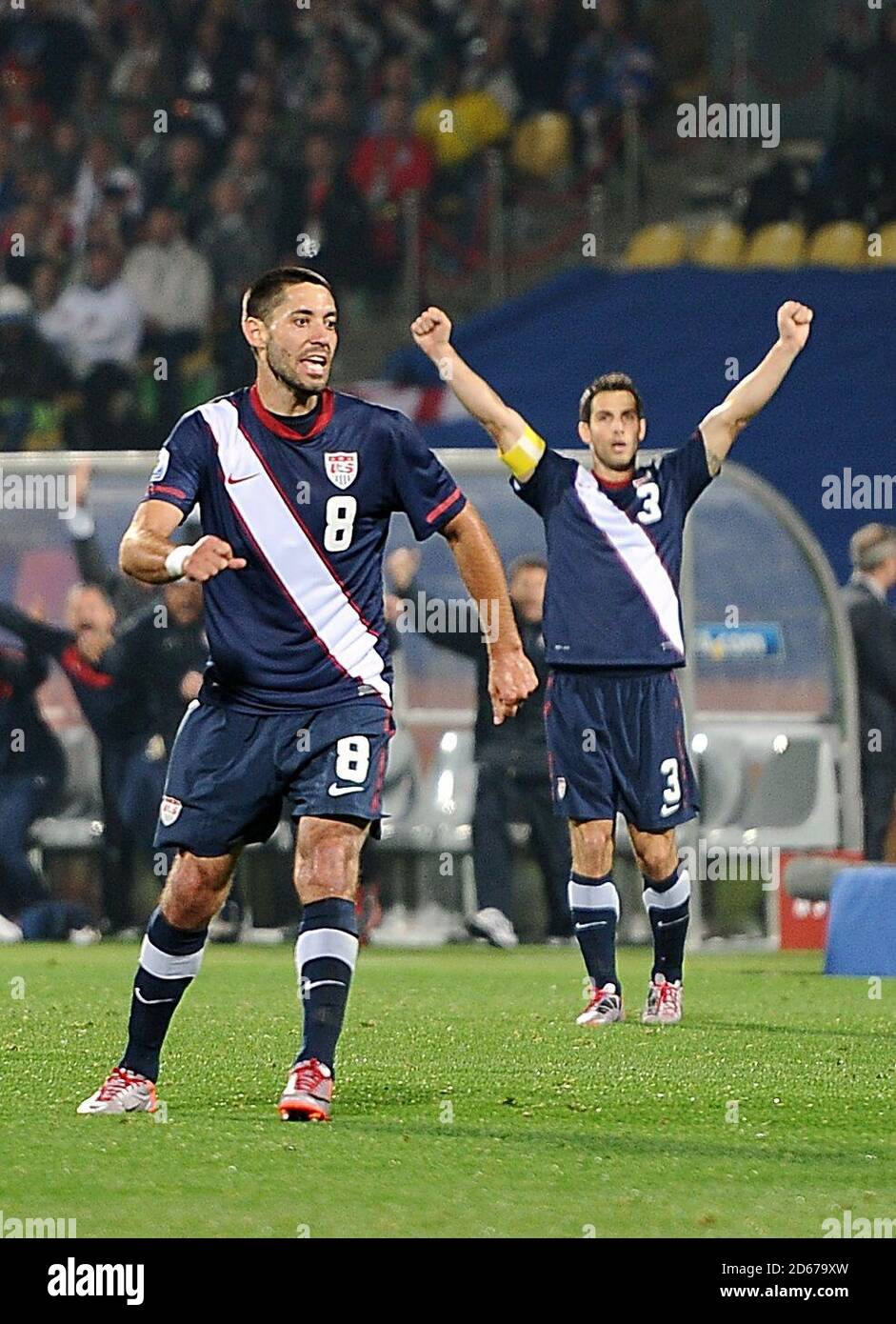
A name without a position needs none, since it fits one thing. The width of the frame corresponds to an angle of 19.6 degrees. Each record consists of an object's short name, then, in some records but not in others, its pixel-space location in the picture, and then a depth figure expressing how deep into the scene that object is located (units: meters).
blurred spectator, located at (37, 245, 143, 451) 16.36
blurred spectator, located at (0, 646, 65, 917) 12.11
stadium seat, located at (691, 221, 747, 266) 16.53
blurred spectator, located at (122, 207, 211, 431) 16.77
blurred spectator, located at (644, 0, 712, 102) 17.50
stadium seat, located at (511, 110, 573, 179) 17.31
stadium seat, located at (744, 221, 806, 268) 16.34
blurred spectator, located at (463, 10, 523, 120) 17.92
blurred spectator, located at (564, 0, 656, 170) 17.33
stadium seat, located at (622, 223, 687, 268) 16.64
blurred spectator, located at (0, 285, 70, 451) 16.39
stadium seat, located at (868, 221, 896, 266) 15.96
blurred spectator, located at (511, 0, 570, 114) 17.75
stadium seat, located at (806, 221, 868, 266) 16.12
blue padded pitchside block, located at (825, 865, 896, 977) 10.04
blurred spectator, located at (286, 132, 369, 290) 16.81
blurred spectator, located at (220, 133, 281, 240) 17.14
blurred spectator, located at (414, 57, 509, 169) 17.48
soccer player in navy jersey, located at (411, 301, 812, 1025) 8.00
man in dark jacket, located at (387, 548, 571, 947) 11.84
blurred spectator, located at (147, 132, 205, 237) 17.30
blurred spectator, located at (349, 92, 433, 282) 17.16
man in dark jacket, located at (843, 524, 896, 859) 12.37
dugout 11.93
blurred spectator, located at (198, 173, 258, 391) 16.91
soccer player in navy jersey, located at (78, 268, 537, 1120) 5.59
